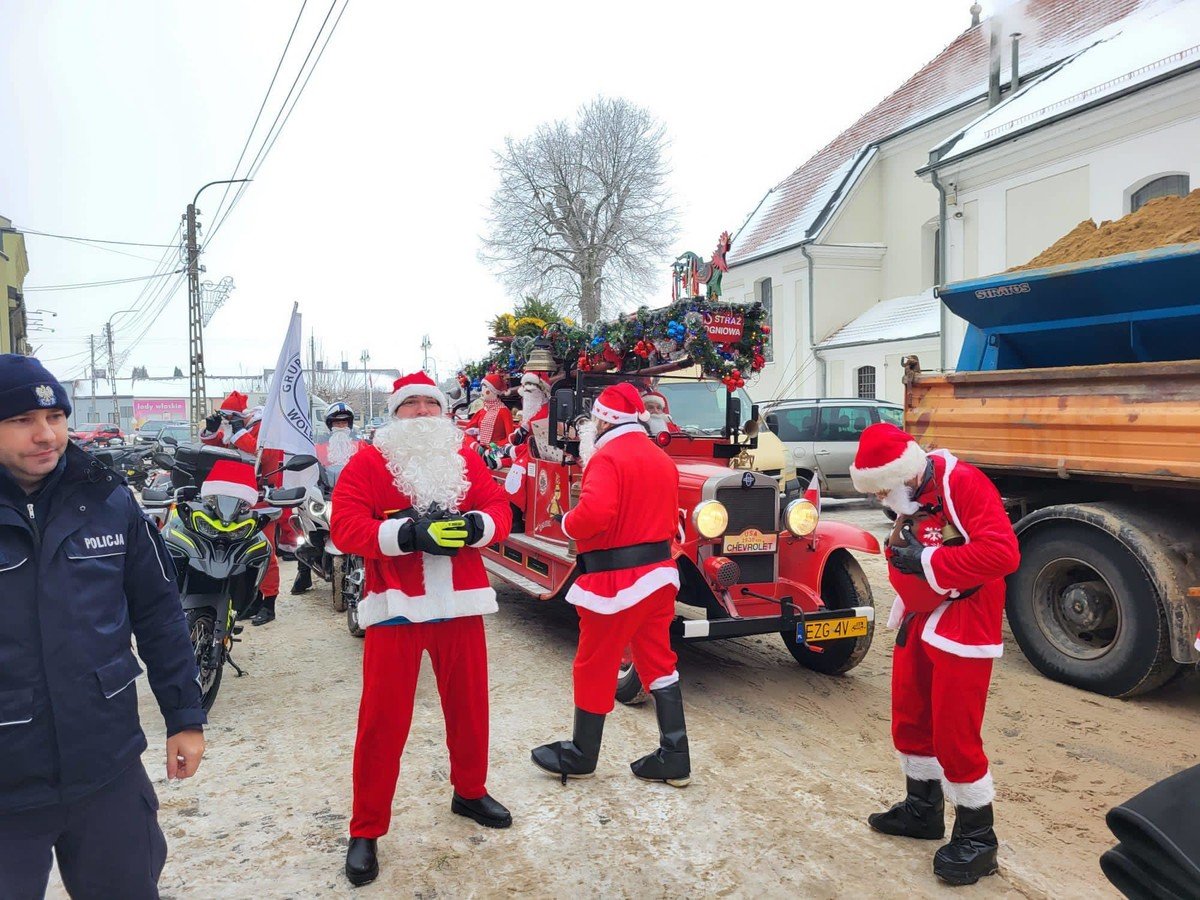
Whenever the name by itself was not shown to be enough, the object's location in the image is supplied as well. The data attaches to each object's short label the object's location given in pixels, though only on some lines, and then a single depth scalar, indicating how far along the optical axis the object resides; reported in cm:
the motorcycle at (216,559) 512
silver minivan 1393
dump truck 483
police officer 202
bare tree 3678
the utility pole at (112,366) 5997
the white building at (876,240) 2188
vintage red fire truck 523
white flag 639
